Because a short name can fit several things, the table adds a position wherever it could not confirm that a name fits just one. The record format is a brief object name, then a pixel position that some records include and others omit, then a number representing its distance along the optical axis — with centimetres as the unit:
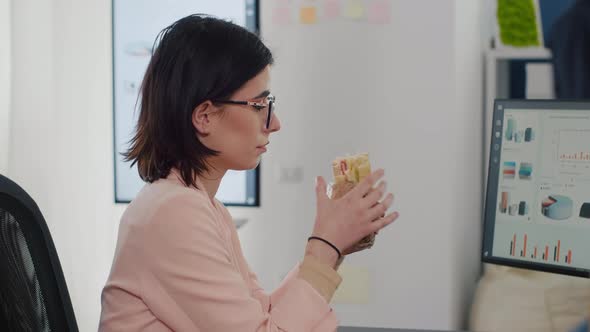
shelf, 315
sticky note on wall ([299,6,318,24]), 282
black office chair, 102
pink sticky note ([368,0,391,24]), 277
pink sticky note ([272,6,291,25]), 284
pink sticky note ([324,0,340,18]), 280
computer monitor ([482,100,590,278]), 153
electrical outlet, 285
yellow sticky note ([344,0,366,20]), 278
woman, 117
